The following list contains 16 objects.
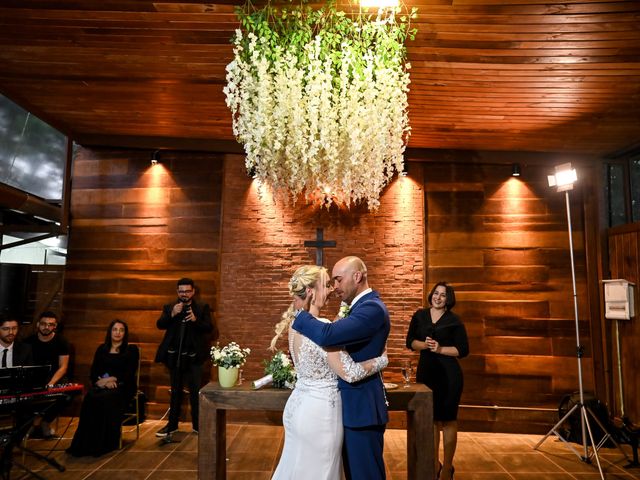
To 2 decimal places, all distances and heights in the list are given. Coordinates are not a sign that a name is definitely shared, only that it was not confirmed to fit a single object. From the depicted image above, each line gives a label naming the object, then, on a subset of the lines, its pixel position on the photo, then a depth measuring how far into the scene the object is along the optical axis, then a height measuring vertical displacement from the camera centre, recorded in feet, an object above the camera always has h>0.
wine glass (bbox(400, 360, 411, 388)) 12.17 -1.89
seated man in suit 15.67 -1.77
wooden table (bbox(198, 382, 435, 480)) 11.34 -2.63
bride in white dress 8.55 -1.92
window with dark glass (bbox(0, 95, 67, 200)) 22.25 +6.41
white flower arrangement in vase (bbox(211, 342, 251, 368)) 12.32 -1.59
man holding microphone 18.28 -1.85
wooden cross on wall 20.16 +1.98
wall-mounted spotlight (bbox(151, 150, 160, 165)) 21.31 +5.74
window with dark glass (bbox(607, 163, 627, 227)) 20.63 +4.18
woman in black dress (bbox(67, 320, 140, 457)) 15.81 -3.36
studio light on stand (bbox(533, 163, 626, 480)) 15.98 -3.66
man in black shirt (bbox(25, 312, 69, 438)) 17.43 -2.08
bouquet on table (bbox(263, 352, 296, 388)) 12.00 -1.88
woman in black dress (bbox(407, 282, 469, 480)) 13.07 -1.69
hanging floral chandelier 10.41 +4.30
